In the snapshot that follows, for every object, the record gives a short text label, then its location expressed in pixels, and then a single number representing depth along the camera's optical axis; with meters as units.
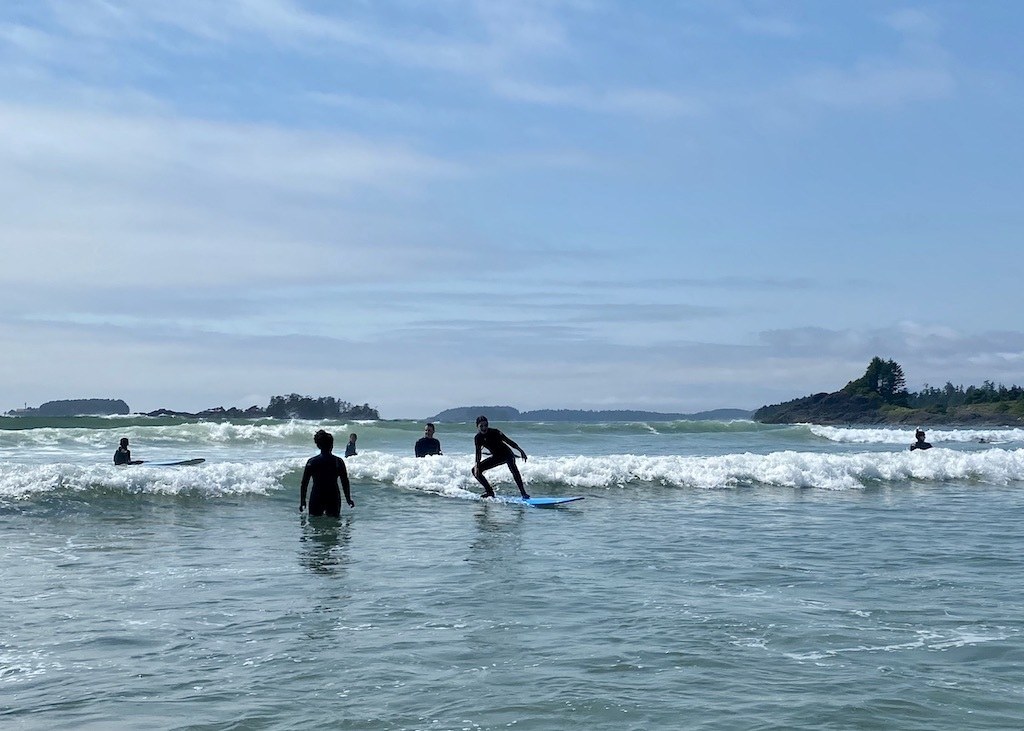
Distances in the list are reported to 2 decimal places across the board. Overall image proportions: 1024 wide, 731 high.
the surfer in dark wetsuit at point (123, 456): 23.34
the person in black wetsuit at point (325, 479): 15.80
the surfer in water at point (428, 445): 23.73
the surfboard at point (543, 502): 18.84
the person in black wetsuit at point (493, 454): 19.22
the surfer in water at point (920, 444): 30.61
